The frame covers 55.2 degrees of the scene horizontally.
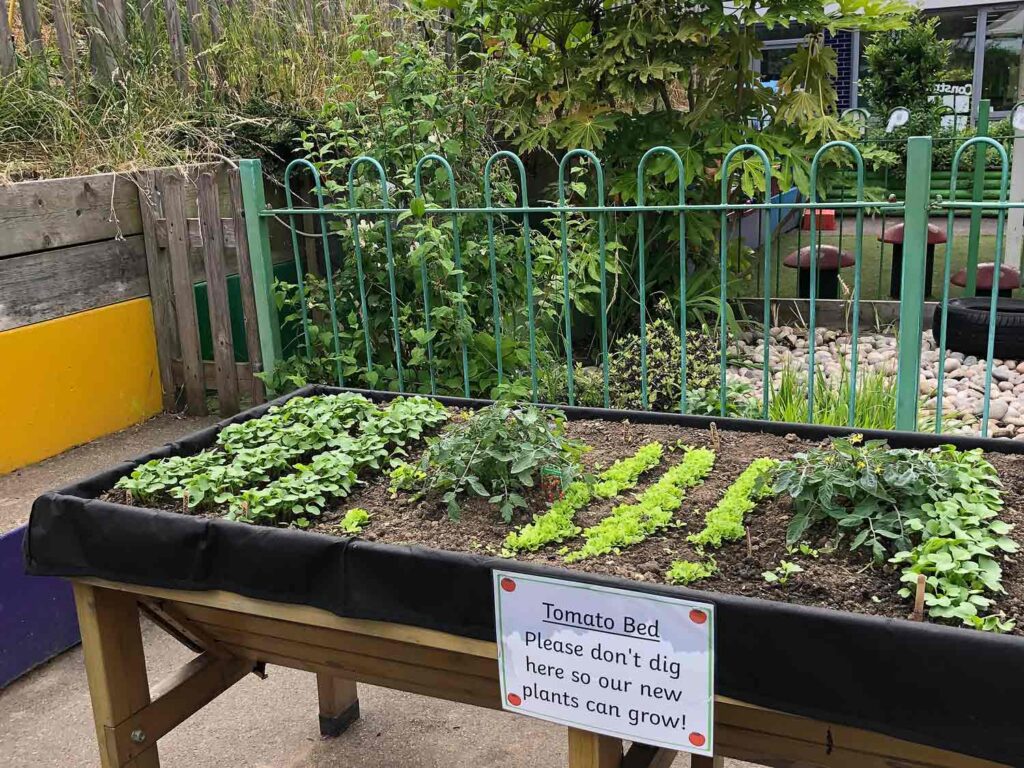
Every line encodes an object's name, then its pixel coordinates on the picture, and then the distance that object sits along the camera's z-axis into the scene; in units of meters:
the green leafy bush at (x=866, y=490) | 1.92
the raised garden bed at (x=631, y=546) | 1.53
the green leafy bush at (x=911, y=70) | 14.56
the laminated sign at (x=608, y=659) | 1.64
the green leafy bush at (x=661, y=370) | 5.11
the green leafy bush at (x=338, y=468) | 2.25
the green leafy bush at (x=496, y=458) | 2.25
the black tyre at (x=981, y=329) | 6.34
